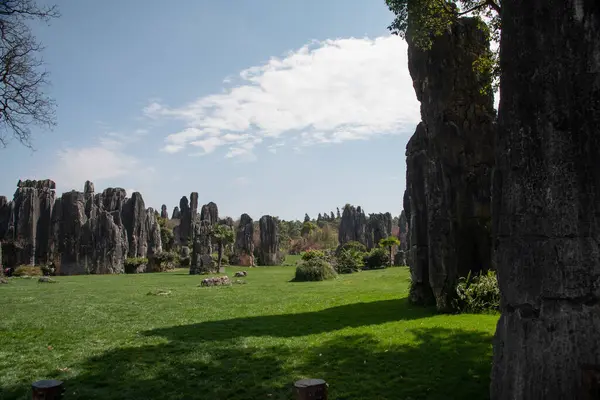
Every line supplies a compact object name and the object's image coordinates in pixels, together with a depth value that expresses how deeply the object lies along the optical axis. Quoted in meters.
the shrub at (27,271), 39.19
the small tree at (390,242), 48.63
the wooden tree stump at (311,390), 4.19
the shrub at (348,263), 41.12
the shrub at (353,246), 54.16
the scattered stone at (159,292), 21.69
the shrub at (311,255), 39.17
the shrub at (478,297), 13.93
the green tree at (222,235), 44.38
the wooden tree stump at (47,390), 4.23
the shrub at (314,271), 31.09
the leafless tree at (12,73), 13.66
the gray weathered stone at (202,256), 41.16
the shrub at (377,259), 46.97
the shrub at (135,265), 47.09
